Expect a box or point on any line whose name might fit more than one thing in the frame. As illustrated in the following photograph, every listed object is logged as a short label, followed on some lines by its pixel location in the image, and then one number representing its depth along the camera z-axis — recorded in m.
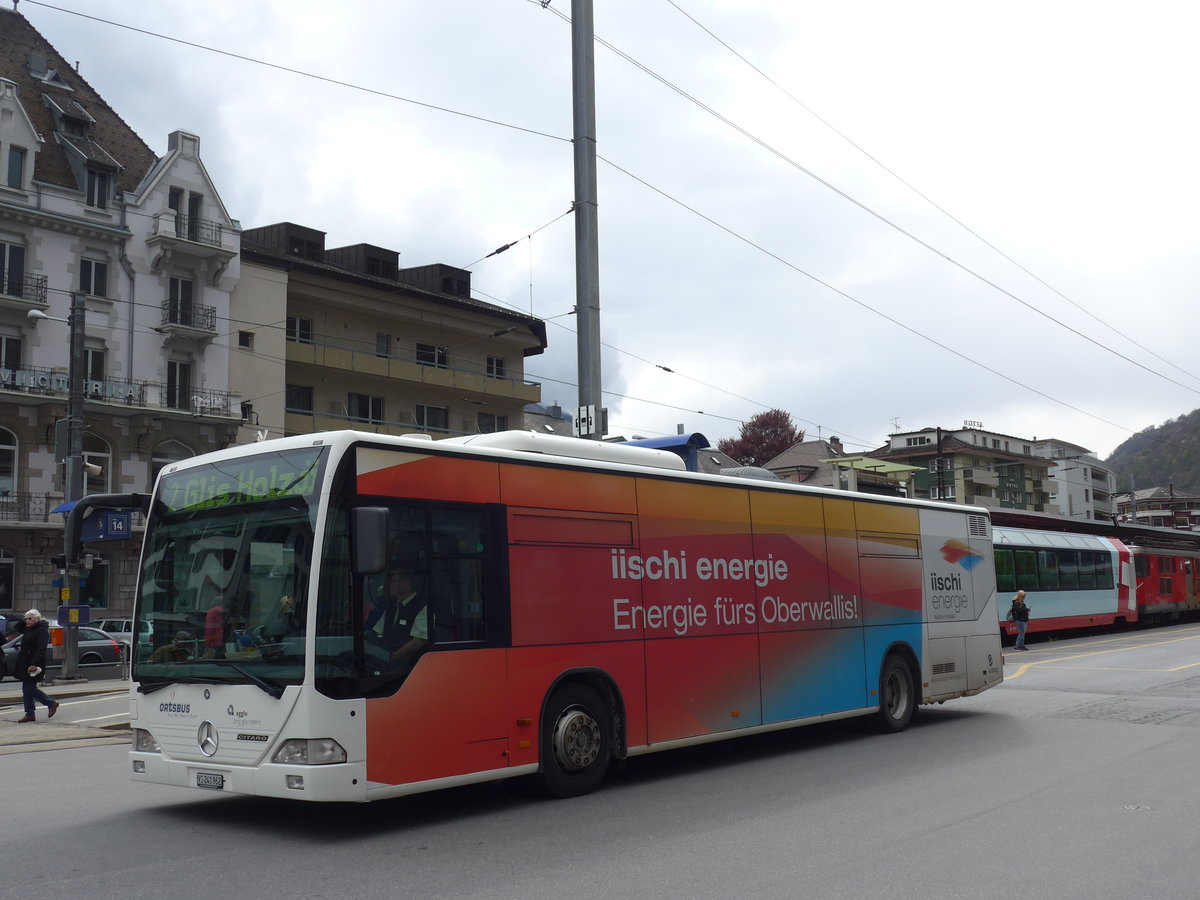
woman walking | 17.09
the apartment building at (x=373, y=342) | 44.31
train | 35.88
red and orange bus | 8.08
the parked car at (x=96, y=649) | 29.66
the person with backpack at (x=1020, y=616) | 31.97
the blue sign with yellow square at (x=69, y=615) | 25.56
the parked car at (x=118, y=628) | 31.02
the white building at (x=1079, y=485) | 126.25
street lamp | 25.72
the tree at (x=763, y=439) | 82.94
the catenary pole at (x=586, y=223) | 17.94
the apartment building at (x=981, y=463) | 103.00
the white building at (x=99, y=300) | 37.50
